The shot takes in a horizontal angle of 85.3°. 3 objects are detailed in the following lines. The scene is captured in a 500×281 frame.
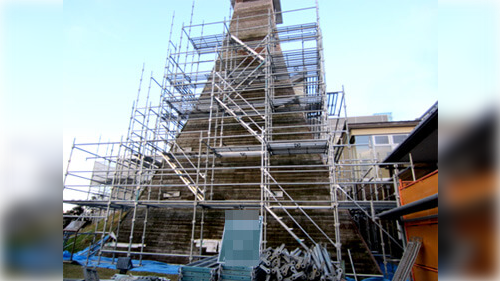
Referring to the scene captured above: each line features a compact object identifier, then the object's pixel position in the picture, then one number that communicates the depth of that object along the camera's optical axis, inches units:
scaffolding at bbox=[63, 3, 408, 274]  428.8
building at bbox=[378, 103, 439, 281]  260.2
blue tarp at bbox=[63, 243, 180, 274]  389.7
